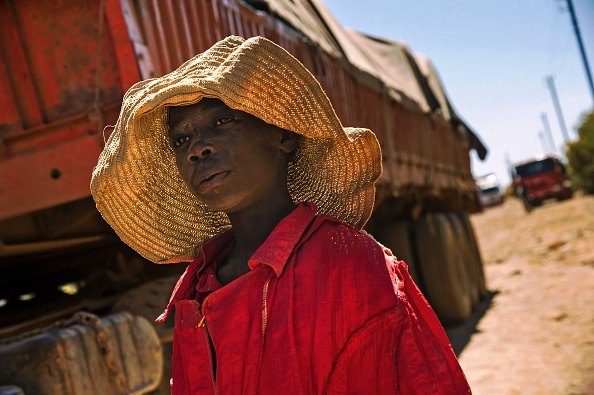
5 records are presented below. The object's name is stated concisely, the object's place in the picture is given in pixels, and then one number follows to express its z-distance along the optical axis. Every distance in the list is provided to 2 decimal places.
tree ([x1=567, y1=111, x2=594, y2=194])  34.09
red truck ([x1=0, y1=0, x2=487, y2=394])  3.09
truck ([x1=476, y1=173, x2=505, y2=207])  49.19
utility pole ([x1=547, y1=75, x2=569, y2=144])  59.25
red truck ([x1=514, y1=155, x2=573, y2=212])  31.88
